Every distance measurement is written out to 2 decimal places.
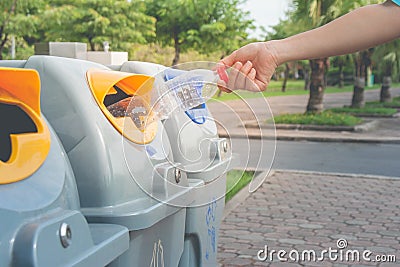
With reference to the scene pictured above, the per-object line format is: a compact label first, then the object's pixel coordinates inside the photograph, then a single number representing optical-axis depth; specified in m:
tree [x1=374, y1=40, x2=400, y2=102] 20.59
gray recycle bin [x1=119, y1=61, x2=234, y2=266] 2.86
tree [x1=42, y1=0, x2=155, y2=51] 20.34
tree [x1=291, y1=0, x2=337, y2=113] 15.24
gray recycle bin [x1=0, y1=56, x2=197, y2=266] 2.12
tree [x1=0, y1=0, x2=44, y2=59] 16.30
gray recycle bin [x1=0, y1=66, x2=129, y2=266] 1.54
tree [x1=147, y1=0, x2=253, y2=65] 23.44
